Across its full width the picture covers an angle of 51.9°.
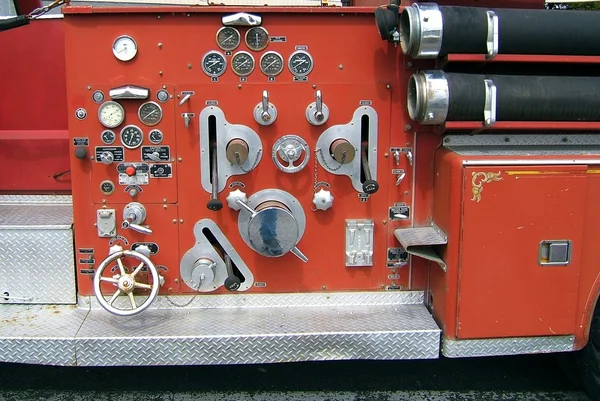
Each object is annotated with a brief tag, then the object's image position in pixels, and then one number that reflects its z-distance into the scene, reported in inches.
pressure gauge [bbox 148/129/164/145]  126.0
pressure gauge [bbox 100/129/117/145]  125.6
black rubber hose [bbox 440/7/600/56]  114.7
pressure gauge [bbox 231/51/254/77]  124.0
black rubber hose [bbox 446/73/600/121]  116.4
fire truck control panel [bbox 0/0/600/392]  117.3
